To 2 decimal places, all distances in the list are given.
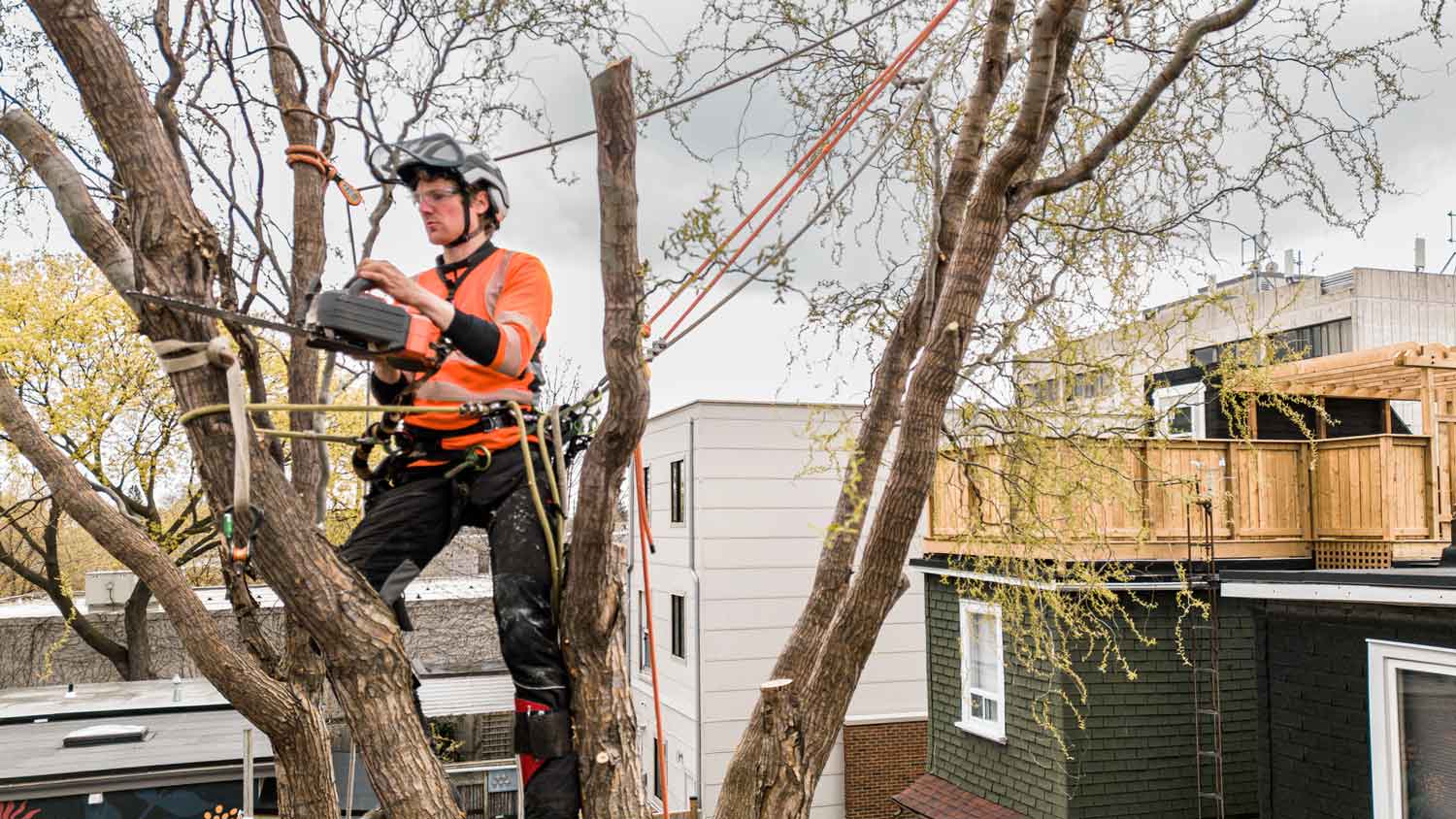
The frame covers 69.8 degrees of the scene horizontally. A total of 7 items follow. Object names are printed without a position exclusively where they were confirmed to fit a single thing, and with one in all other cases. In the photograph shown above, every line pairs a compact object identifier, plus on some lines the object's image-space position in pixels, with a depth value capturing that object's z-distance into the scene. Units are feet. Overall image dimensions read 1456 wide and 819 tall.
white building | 55.52
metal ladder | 33.35
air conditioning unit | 67.21
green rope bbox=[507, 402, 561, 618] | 9.79
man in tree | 10.20
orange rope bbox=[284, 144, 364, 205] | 12.15
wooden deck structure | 33.65
